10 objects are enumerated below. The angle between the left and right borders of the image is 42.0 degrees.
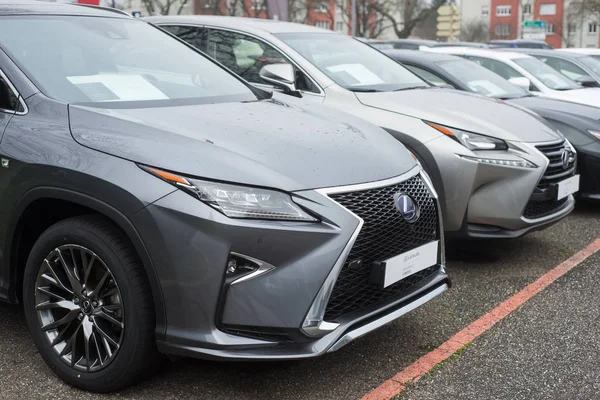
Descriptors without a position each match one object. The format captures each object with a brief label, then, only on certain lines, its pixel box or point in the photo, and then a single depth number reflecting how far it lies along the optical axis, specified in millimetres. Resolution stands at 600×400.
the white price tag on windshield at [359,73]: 5917
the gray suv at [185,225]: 2912
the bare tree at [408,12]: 43281
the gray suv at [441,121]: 4945
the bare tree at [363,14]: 47169
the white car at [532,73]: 8831
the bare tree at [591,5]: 37919
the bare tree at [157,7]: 41131
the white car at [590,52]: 13117
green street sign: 47781
